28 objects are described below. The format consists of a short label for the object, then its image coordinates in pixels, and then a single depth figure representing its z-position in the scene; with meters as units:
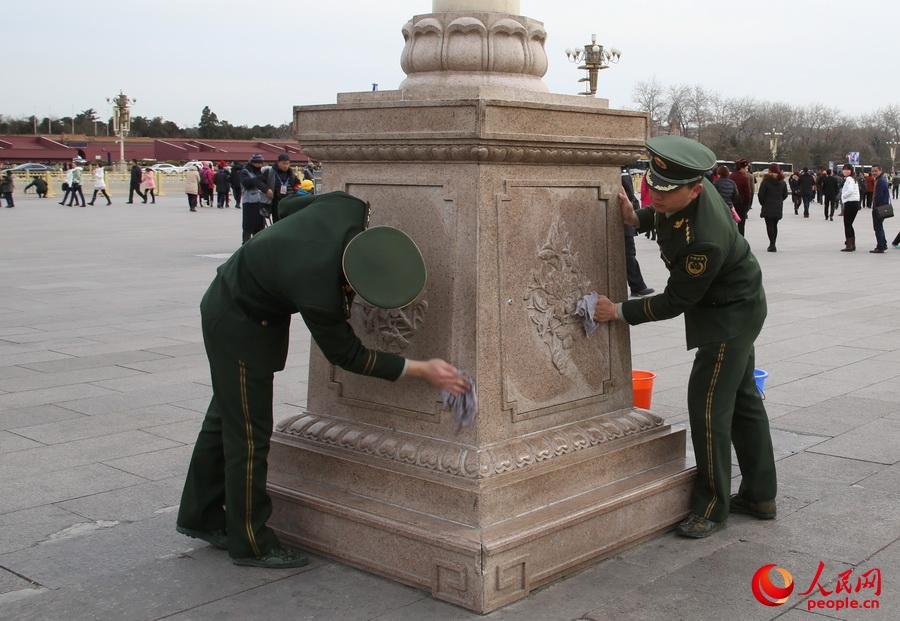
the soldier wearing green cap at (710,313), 3.91
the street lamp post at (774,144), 79.00
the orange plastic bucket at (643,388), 5.64
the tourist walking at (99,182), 34.75
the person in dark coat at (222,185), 34.19
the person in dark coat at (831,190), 29.98
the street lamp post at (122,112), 74.38
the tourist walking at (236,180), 28.55
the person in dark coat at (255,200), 14.95
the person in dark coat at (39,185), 40.06
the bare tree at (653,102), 93.31
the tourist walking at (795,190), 34.19
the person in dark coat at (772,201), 18.64
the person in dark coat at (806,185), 32.44
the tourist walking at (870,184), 28.47
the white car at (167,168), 63.00
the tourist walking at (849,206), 19.05
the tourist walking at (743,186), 17.88
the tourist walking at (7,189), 33.66
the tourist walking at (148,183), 37.18
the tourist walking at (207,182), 34.72
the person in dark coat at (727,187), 16.17
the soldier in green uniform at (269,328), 3.45
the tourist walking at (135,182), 36.44
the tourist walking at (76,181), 33.62
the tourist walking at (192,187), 31.62
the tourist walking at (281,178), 14.80
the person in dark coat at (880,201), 18.38
